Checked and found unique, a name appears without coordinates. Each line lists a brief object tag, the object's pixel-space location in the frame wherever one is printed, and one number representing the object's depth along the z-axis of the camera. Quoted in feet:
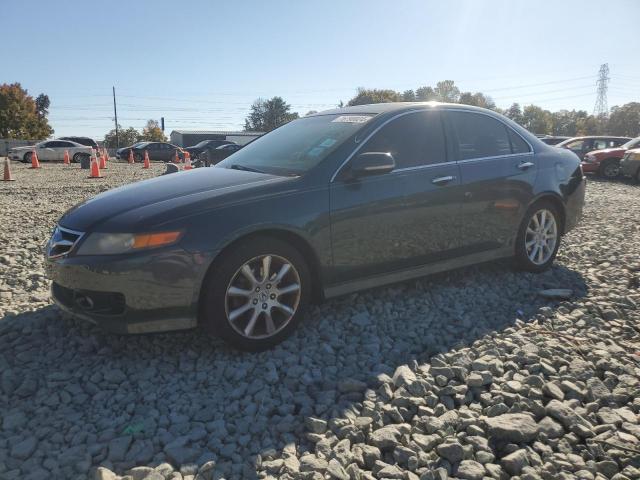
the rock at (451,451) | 7.30
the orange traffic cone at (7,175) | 46.75
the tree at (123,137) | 253.03
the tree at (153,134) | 255.50
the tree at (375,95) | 229.58
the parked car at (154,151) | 102.12
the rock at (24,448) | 7.51
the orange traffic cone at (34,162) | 68.75
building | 220.80
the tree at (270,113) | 338.54
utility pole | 219.41
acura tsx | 9.73
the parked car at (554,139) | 69.25
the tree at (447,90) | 317.01
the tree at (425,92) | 303.72
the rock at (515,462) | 7.05
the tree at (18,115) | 184.03
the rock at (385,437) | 7.58
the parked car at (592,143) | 61.72
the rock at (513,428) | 7.68
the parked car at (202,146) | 112.57
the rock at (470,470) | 6.92
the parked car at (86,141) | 98.53
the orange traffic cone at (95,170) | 52.08
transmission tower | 293.04
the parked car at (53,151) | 88.43
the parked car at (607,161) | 55.36
